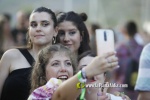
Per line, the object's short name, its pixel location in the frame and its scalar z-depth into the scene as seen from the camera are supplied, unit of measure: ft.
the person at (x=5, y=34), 47.01
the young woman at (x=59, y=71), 18.41
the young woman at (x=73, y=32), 26.45
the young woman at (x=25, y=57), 25.13
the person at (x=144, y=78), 26.12
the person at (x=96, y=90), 21.76
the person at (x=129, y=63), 44.68
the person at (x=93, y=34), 45.70
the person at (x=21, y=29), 54.13
